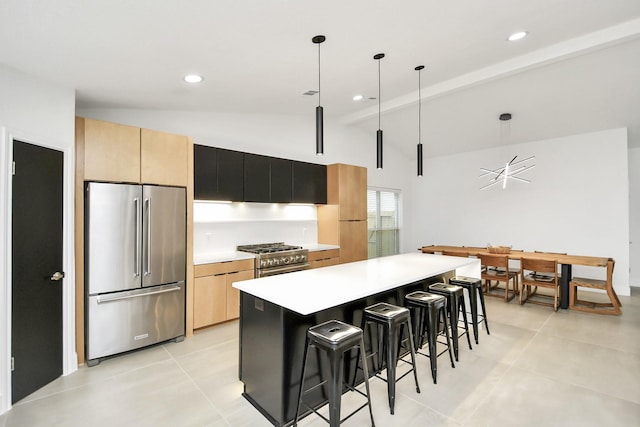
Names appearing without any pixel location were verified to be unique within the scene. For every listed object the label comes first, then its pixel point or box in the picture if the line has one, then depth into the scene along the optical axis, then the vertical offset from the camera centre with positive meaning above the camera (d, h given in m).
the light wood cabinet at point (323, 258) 5.01 -0.73
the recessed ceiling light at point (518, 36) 3.04 +1.77
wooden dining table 4.39 -0.69
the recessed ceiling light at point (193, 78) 2.97 +1.34
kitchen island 2.11 -0.79
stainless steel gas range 4.24 -0.63
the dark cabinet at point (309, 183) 5.17 +0.55
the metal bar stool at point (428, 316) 2.70 -0.97
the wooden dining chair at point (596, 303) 4.36 -1.25
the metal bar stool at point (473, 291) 3.44 -0.89
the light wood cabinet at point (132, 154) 2.99 +0.64
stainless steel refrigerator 2.98 -0.53
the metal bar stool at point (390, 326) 2.28 -0.87
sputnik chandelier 5.49 +0.95
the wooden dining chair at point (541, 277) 4.55 -1.01
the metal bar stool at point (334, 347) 1.91 -0.86
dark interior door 2.39 -0.43
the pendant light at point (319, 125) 2.56 +0.75
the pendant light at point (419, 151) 3.62 +0.74
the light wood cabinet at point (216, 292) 3.71 -0.95
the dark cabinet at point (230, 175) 4.15 +0.54
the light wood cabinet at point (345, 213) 5.54 +0.02
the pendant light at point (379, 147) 3.23 +0.71
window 7.04 -0.20
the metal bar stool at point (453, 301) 3.14 -0.91
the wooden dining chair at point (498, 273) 4.96 -1.00
